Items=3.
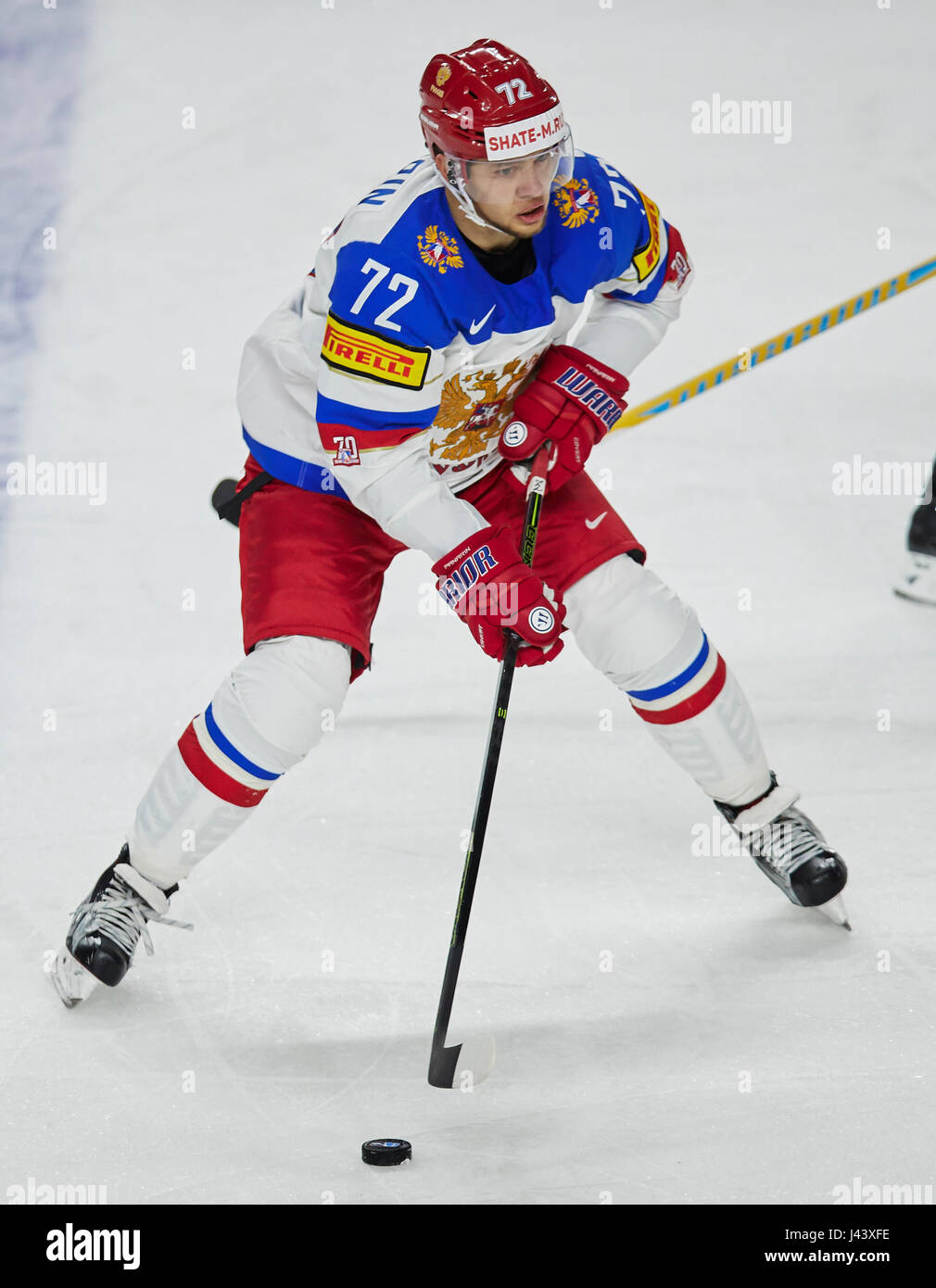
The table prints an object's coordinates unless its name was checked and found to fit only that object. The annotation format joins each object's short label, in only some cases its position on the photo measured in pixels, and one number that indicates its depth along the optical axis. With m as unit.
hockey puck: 3.87
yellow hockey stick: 7.47
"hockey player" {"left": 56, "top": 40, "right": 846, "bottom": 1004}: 4.24
